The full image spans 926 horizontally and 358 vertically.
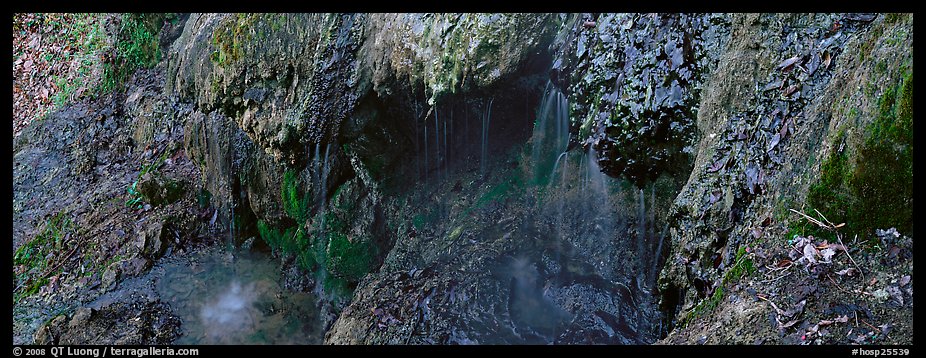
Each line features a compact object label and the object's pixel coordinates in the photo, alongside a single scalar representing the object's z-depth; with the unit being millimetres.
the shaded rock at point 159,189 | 8312
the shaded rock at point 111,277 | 7179
